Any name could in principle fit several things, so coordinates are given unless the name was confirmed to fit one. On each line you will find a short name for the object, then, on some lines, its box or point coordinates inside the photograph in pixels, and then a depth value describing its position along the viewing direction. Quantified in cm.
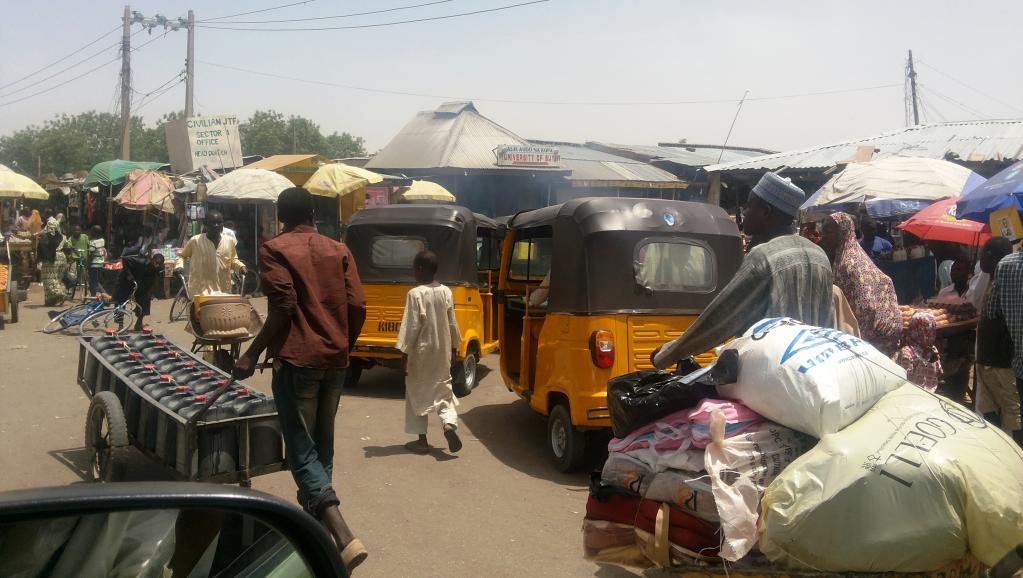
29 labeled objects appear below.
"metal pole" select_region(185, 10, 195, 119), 3092
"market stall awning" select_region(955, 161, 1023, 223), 722
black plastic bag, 334
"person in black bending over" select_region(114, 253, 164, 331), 1284
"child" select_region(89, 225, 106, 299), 1706
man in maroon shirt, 446
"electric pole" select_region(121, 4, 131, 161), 3528
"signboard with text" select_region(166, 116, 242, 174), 2358
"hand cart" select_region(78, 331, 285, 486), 489
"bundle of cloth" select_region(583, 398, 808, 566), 304
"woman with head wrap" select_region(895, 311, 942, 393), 588
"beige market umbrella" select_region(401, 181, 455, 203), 1980
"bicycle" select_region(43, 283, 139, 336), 1295
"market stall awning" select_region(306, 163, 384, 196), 1759
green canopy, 2436
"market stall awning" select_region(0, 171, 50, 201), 1758
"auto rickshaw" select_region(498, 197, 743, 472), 625
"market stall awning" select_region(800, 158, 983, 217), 1098
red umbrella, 969
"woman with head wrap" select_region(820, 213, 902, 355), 561
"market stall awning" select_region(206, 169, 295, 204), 1748
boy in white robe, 711
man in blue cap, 380
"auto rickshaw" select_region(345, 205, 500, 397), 965
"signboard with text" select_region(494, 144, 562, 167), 2305
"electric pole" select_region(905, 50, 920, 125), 4397
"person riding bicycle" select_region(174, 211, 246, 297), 1066
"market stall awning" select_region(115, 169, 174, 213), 2106
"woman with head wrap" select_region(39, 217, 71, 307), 1802
